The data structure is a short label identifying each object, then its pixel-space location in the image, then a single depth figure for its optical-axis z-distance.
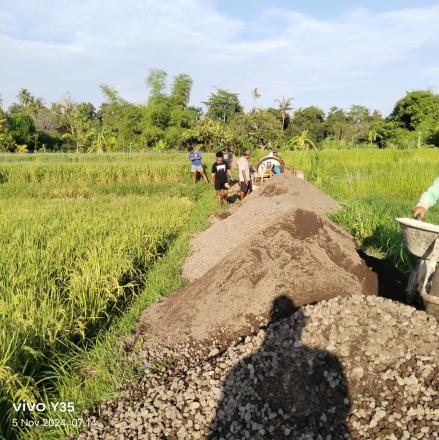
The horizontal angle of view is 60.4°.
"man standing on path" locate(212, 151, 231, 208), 8.30
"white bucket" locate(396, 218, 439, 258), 2.51
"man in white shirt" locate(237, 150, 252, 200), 8.11
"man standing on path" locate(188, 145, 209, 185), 11.73
